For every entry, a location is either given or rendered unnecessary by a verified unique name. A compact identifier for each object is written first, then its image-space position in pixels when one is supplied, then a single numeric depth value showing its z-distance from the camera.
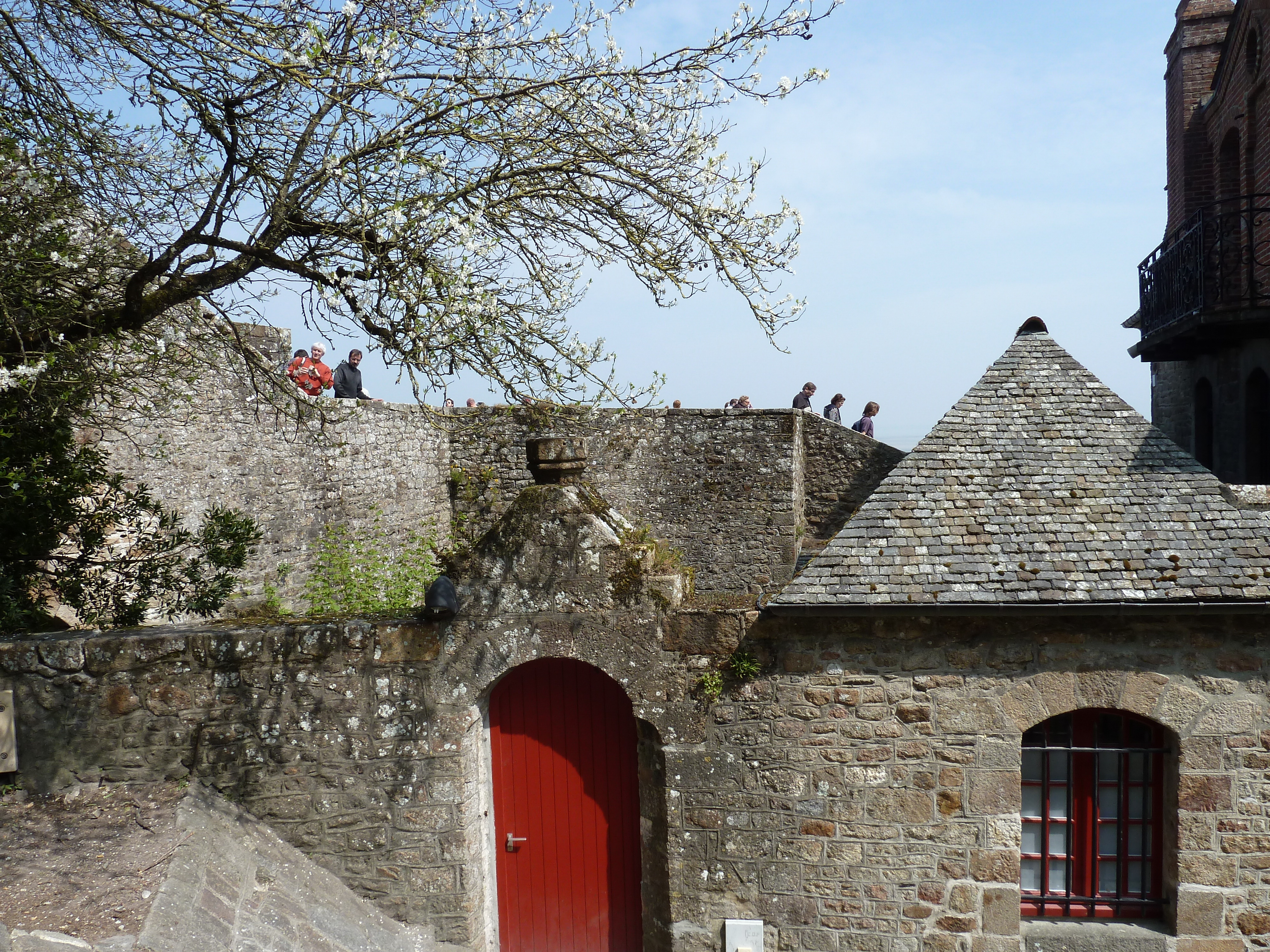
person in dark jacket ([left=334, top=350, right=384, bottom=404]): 11.77
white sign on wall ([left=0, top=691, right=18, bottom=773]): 5.66
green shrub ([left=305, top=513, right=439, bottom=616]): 9.41
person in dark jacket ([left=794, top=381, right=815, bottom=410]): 15.60
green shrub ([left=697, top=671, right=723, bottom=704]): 5.80
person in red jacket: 9.37
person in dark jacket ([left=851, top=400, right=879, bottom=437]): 15.41
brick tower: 10.86
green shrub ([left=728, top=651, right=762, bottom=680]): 5.82
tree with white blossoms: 5.14
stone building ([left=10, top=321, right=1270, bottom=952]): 5.73
